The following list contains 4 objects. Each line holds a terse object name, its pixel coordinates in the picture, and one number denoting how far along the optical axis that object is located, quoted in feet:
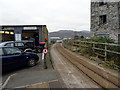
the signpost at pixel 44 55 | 13.84
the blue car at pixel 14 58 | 12.03
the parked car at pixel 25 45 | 23.59
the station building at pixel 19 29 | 43.42
